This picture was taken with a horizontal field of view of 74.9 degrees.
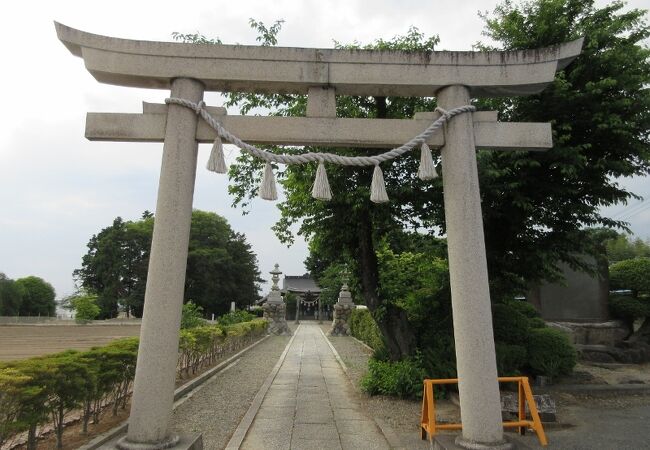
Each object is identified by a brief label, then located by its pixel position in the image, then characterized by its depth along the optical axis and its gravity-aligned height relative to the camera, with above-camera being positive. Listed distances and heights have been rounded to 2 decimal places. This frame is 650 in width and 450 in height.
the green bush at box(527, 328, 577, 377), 9.38 -0.75
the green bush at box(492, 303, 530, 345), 9.44 -0.15
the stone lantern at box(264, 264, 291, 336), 28.25 +0.46
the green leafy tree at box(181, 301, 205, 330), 16.62 +0.02
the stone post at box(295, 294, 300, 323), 44.22 +1.26
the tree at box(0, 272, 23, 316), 42.34 +1.95
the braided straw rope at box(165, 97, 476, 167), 4.41 +1.80
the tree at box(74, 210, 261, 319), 43.06 +5.31
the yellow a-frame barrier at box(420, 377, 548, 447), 5.02 -1.15
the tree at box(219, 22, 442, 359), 8.43 +2.33
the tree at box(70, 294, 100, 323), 37.28 +0.69
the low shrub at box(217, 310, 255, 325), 22.83 -0.01
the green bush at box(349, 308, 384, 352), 16.02 -0.42
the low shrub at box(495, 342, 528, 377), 8.49 -0.77
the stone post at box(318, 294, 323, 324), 45.53 +0.66
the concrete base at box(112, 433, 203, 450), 3.74 -1.13
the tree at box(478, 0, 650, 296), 7.69 +3.33
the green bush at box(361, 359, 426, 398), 8.34 -1.19
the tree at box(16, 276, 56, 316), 47.50 +2.18
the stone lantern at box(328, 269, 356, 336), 26.48 +0.27
